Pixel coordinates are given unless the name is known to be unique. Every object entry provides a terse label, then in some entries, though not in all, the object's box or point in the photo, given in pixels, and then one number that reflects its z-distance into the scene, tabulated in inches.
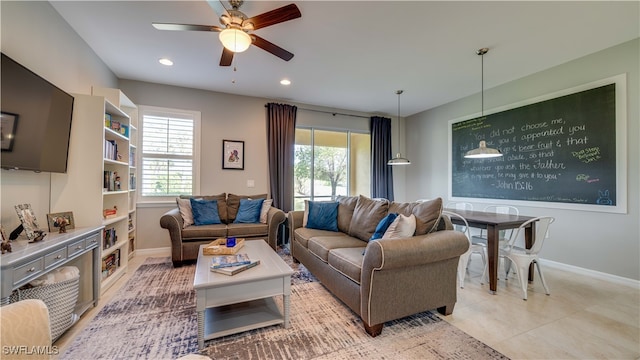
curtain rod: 207.6
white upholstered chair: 31.9
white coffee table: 69.7
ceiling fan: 74.7
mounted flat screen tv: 69.1
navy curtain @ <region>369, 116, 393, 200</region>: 221.3
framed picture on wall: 177.0
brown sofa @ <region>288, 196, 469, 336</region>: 73.5
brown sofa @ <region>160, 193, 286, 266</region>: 131.3
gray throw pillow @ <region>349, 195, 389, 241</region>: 111.2
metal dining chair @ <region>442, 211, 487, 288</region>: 112.8
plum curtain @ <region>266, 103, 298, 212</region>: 185.5
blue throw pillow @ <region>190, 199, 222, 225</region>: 146.3
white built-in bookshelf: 96.6
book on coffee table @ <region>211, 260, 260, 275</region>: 75.2
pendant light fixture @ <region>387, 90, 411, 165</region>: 161.8
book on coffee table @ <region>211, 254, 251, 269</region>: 79.9
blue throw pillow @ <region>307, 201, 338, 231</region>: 135.1
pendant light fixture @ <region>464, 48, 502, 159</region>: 116.9
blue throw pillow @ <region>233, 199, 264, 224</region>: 154.6
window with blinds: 159.6
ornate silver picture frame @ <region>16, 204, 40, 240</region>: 72.5
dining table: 102.7
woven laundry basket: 68.0
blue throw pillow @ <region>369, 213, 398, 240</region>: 88.1
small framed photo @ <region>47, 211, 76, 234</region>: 84.8
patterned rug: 67.6
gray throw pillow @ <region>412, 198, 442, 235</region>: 84.9
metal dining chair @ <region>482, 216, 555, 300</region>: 102.0
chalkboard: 120.9
